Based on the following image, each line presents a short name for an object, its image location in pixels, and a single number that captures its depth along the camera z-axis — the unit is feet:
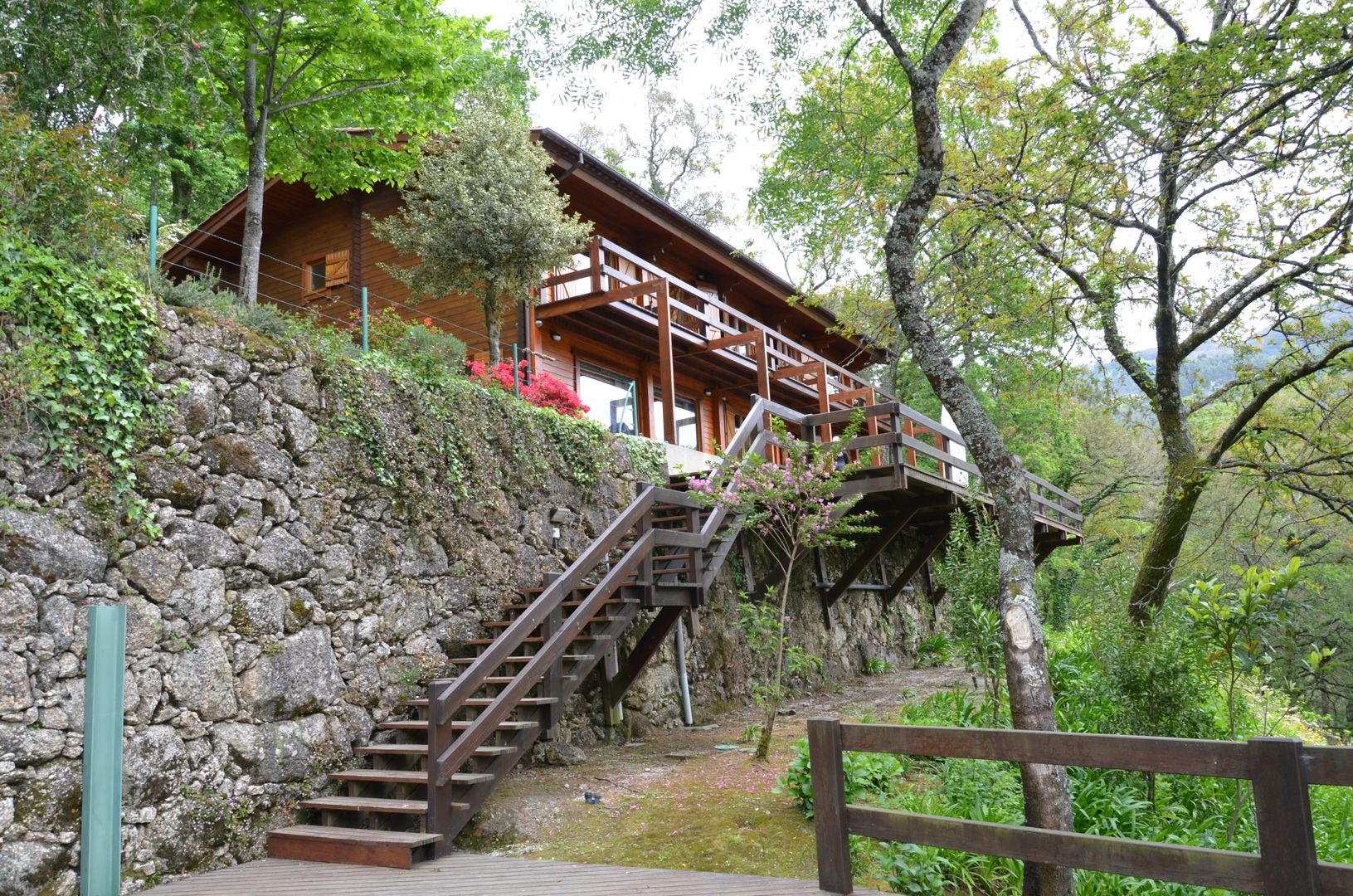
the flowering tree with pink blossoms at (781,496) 28.25
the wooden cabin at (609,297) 46.37
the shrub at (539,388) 34.12
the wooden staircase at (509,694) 19.77
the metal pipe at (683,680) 35.50
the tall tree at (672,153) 102.42
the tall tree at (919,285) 17.70
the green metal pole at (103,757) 15.80
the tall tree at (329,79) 34.01
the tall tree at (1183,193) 24.20
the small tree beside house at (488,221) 38.63
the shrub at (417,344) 28.86
